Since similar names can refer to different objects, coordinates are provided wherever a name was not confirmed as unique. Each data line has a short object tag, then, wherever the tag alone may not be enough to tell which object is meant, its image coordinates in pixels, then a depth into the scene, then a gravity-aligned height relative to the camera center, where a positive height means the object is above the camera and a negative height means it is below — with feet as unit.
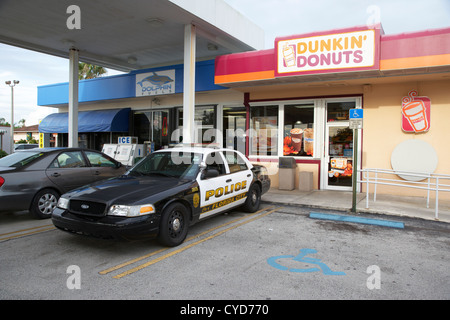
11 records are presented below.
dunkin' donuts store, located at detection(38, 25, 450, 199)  28.27 +5.65
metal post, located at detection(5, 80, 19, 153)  107.96 +16.89
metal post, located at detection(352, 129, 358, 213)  25.65 -1.60
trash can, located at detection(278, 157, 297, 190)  36.67 -2.37
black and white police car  15.29 -2.42
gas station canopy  31.56 +13.76
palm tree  100.58 +23.84
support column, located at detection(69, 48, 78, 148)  44.93 +7.06
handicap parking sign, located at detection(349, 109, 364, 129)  25.55 +2.52
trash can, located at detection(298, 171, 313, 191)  36.09 -3.15
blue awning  50.90 +4.49
